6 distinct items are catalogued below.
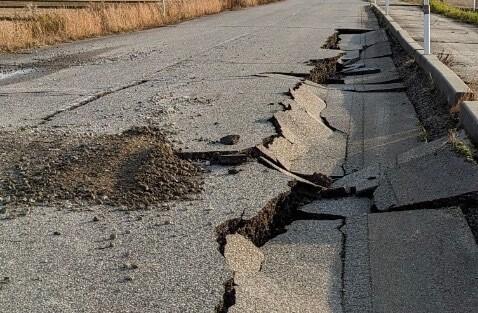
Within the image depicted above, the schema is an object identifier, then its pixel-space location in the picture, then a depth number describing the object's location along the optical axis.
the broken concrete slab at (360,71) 10.16
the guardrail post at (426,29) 9.48
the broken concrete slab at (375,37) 14.02
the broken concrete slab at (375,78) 9.30
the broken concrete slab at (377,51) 11.92
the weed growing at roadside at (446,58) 9.10
